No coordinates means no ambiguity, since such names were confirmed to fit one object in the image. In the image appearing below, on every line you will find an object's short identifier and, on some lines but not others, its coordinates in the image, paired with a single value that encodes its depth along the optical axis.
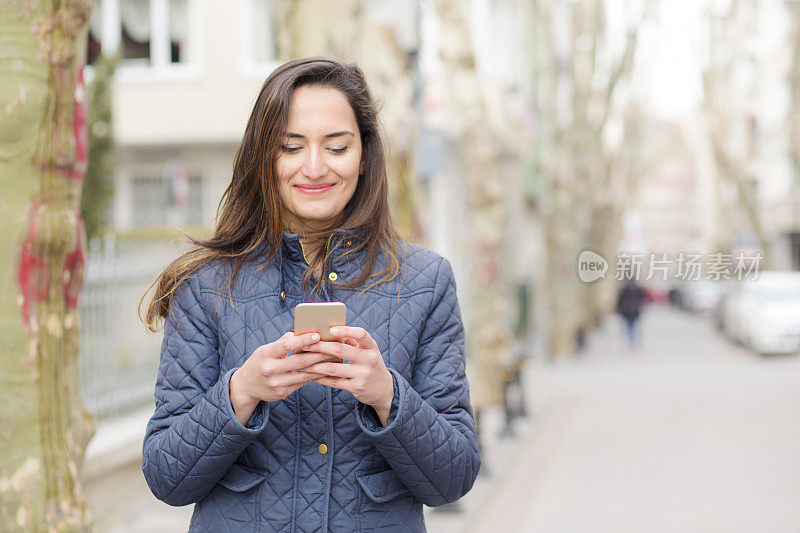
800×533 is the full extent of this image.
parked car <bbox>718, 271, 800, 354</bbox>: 23.44
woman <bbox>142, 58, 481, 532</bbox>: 2.05
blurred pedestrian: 25.70
